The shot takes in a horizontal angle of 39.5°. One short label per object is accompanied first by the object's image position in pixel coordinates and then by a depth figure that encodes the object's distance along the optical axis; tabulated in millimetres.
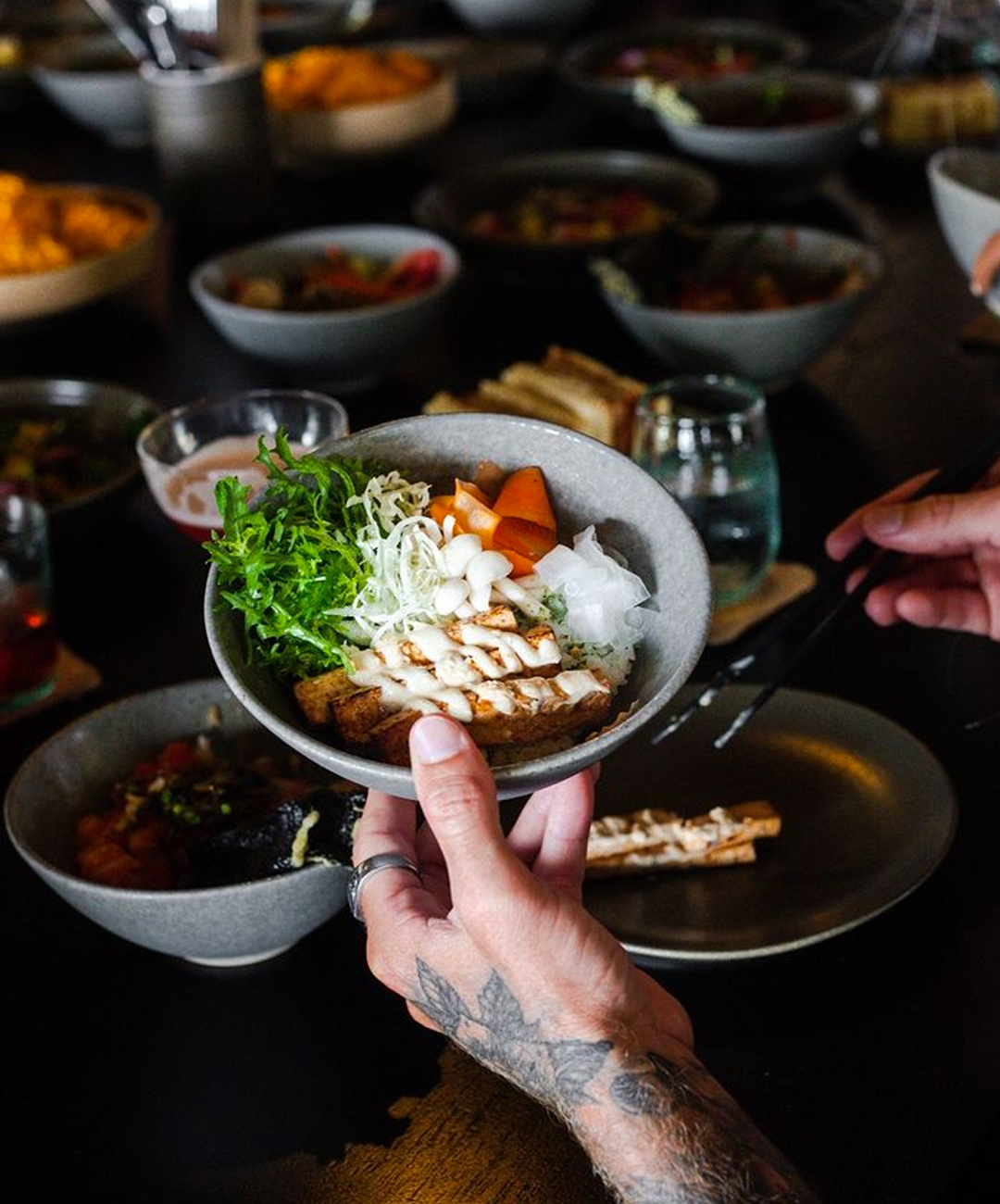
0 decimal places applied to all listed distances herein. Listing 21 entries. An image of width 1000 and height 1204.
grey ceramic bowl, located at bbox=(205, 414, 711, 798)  900
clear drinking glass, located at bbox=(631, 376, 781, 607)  1533
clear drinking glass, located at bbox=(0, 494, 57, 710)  1437
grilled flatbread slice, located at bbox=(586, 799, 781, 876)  1147
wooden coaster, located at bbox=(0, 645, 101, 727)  1462
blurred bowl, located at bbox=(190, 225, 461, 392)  2002
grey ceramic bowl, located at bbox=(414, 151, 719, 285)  2328
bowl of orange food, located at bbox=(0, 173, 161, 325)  2275
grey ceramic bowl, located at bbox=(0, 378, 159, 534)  1864
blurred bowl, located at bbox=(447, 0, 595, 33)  3693
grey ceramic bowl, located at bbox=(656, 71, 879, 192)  2660
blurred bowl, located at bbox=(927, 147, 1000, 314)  2039
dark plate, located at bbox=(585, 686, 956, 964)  1083
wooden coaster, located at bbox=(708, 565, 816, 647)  1523
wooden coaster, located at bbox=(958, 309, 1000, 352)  2160
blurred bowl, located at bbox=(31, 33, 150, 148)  3145
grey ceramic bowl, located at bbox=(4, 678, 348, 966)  1032
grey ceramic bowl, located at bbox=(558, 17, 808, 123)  3166
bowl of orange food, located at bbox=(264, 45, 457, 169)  2865
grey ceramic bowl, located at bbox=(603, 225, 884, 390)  1904
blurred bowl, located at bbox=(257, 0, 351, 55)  3543
